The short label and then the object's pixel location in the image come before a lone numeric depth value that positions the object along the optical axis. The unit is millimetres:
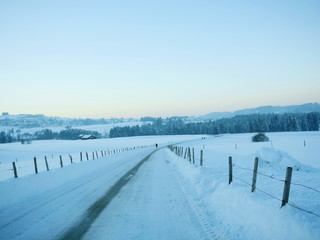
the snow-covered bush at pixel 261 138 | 63219
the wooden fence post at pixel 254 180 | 7988
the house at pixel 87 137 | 162888
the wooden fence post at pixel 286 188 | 6062
